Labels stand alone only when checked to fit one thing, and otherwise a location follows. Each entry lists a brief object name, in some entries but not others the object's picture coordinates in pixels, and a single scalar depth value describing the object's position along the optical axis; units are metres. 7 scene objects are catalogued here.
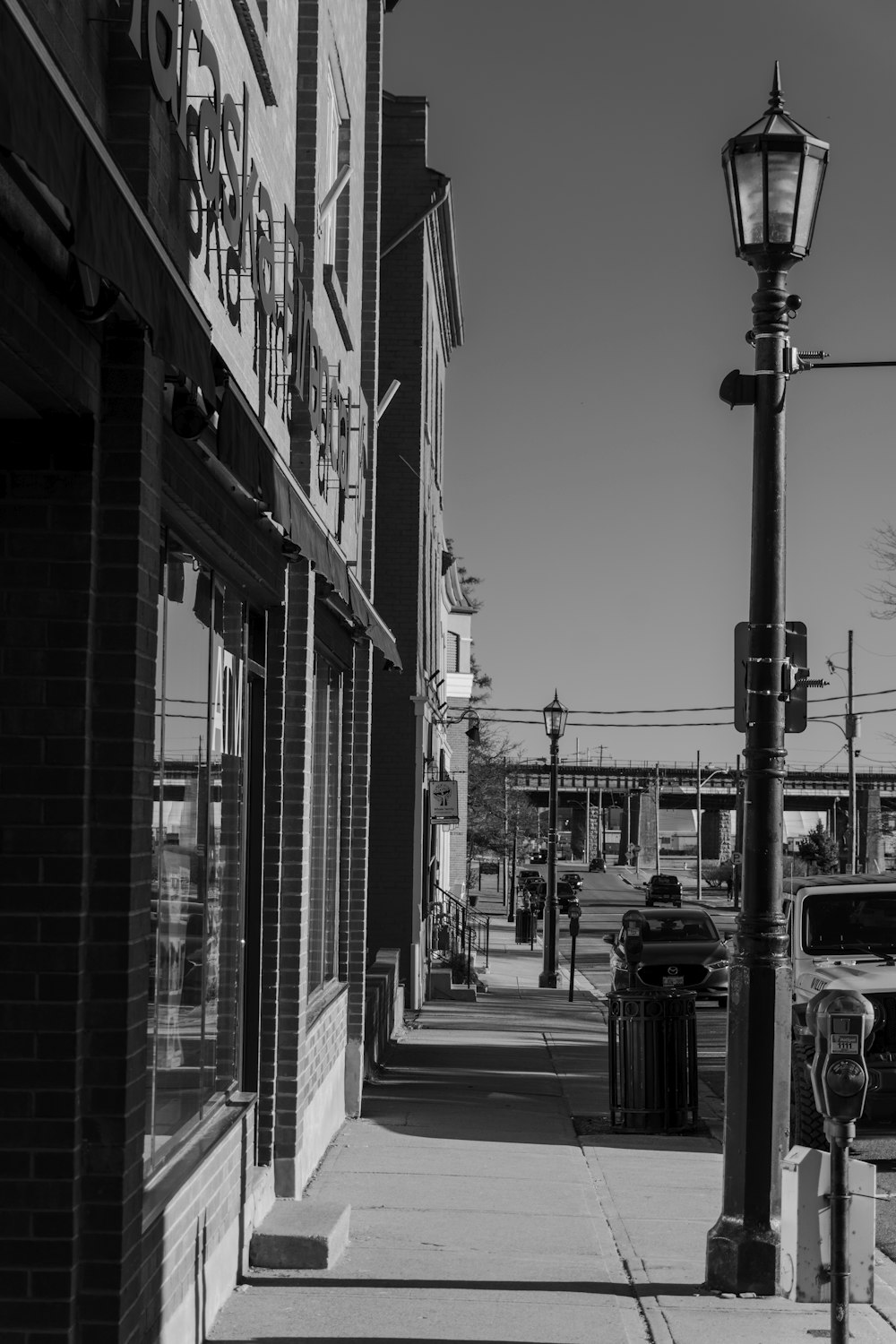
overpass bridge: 100.62
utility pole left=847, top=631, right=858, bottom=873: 43.16
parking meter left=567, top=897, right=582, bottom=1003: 26.22
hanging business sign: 24.16
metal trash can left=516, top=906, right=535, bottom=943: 41.56
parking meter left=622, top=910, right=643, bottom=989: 19.03
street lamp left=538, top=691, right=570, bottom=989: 27.05
